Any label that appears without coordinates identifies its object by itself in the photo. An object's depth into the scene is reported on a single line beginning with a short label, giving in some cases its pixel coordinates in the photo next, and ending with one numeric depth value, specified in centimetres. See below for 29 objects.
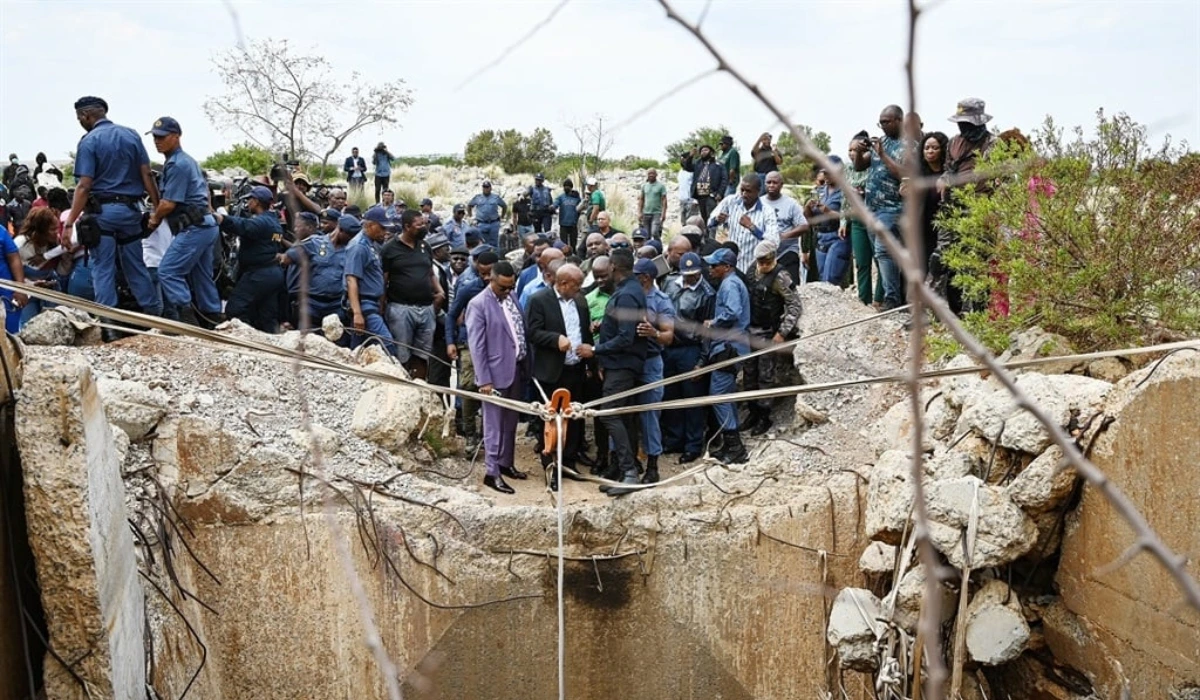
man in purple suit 732
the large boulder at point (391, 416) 669
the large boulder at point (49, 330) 645
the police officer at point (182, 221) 736
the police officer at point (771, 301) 830
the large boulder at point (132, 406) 556
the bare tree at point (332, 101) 1848
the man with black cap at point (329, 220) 1109
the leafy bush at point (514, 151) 3306
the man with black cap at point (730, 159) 1516
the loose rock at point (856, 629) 550
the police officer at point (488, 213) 1669
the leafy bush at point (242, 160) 2875
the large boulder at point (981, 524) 510
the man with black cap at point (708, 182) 1388
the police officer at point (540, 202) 1777
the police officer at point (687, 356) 819
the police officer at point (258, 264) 858
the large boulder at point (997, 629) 516
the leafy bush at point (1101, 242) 607
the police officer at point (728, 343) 787
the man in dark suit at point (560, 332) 771
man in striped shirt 930
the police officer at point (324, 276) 889
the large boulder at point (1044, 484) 505
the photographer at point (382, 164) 2119
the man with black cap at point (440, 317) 898
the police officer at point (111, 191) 700
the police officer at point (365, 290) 820
